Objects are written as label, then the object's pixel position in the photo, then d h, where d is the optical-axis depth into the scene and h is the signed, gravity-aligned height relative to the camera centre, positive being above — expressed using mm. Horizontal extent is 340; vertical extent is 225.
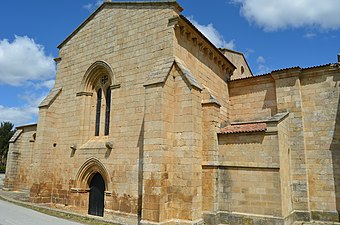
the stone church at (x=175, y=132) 8766 +1218
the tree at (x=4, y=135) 47062 +4762
